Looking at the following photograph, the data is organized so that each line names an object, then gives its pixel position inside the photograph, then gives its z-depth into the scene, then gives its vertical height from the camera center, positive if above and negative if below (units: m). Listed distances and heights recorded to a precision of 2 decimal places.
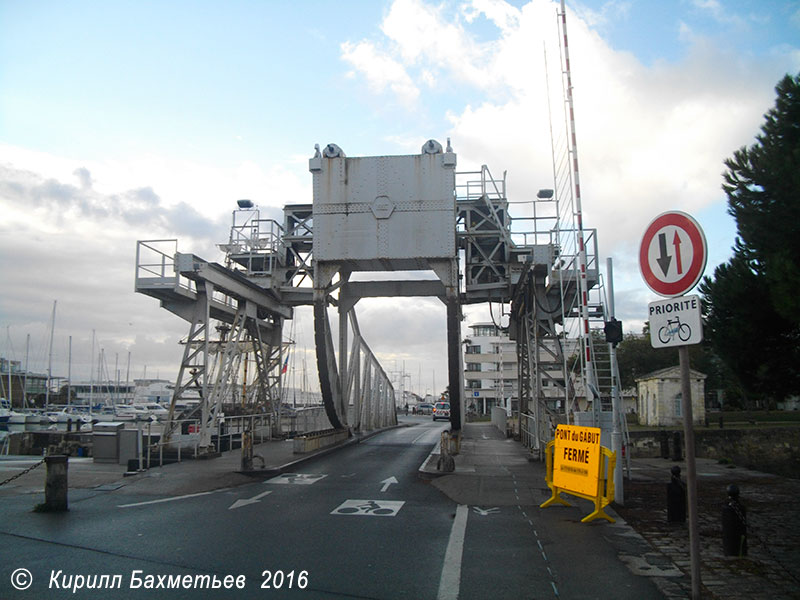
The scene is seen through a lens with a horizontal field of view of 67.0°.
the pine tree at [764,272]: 11.16 +2.28
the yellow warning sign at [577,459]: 10.12 -1.36
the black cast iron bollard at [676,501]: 9.66 -1.91
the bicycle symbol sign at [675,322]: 5.71 +0.57
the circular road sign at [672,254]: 5.82 +1.26
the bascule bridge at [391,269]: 19.80 +3.98
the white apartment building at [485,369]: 90.94 +2.02
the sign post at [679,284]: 5.67 +0.95
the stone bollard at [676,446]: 20.20 -2.17
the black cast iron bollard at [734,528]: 7.62 -1.86
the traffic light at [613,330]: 12.13 +1.02
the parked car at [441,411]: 62.78 -3.11
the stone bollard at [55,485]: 10.52 -1.76
